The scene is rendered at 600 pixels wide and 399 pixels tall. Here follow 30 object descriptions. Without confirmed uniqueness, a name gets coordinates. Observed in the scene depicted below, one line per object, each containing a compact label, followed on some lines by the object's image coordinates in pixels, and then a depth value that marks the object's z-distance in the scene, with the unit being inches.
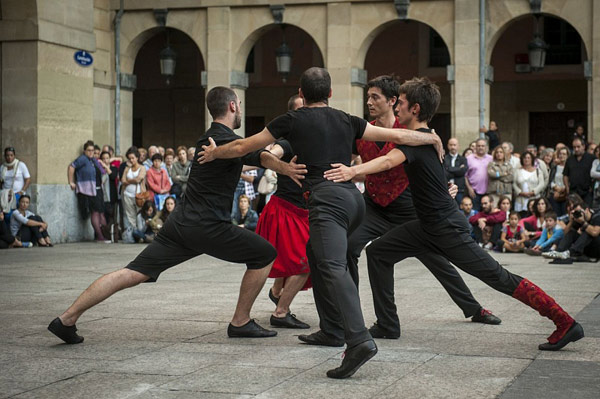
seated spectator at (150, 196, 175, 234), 732.7
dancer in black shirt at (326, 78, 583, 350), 267.1
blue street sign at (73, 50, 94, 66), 726.5
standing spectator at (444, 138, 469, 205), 705.6
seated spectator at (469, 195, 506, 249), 682.8
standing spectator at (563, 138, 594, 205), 671.8
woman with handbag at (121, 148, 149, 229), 762.2
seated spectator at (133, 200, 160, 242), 746.8
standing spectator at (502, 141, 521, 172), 717.3
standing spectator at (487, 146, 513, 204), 703.7
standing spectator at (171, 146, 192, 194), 771.4
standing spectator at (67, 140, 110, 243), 733.3
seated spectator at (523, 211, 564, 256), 622.8
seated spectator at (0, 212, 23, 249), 674.8
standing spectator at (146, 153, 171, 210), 756.6
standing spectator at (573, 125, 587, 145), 828.6
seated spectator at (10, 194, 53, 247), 689.0
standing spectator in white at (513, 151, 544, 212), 698.2
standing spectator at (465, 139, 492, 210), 715.4
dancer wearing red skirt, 310.0
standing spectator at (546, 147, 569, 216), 673.0
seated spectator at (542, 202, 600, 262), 578.6
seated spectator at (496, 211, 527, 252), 661.3
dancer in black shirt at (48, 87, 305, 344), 279.9
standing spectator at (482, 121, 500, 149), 868.6
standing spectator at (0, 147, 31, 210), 687.1
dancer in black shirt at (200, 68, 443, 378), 246.5
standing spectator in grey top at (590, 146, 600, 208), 662.5
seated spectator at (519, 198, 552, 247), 652.1
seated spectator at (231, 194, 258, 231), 715.4
